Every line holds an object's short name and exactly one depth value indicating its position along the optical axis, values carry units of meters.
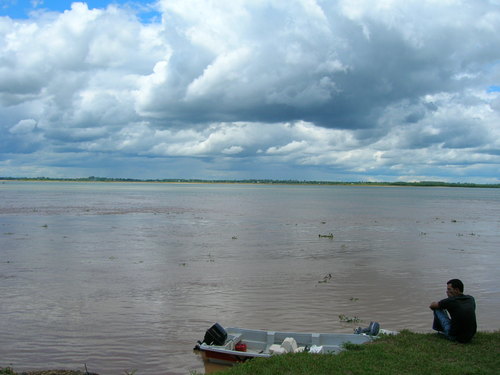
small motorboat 11.04
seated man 10.91
